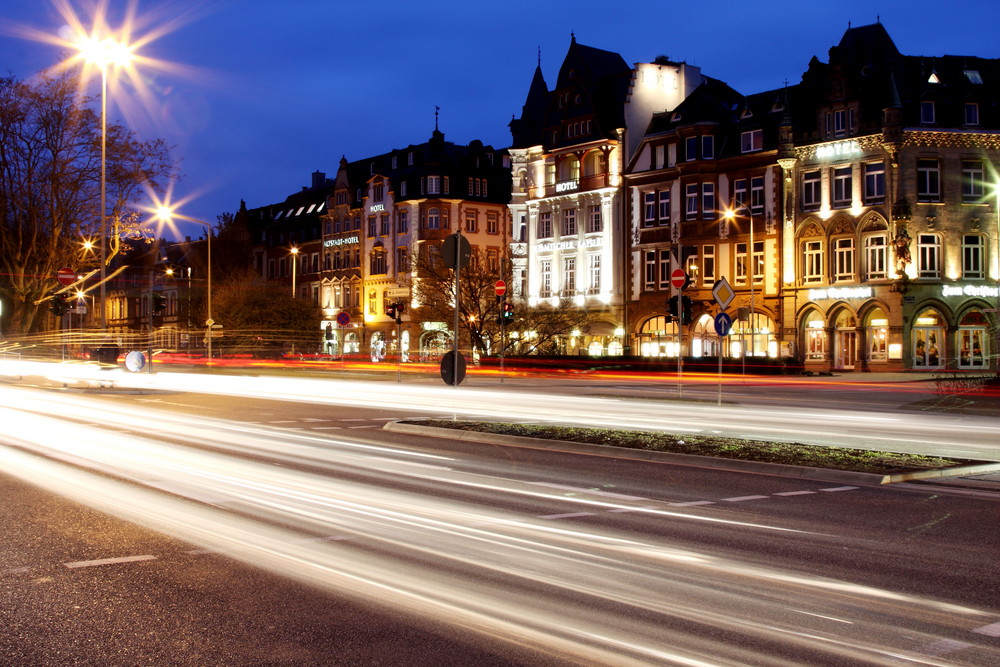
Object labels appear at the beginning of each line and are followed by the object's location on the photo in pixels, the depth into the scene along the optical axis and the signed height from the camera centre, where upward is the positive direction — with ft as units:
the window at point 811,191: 174.60 +25.80
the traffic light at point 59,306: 129.90 +5.81
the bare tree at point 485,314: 187.93 +6.25
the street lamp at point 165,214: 157.63 +21.74
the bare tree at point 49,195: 138.82 +22.13
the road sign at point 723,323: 90.99 +1.96
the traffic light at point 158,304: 128.67 +5.88
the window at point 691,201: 191.52 +26.70
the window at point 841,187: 170.50 +25.79
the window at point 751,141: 184.34 +36.36
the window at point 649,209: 200.23 +26.56
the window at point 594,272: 211.41 +15.22
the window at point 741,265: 185.06 +14.31
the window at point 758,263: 182.60 +14.47
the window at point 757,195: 182.91 +26.48
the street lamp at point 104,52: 107.45 +31.14
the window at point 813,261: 174.29 +14.01
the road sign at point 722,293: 88.94 +4.48
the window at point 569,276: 216.95 +14.83
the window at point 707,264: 188.96 +14.83
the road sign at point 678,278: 94.94 +6.26
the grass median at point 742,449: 45.24 -5.10
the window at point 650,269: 199.41 +14.86
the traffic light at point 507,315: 153.07 +4.80
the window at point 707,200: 189.37 +26.49
